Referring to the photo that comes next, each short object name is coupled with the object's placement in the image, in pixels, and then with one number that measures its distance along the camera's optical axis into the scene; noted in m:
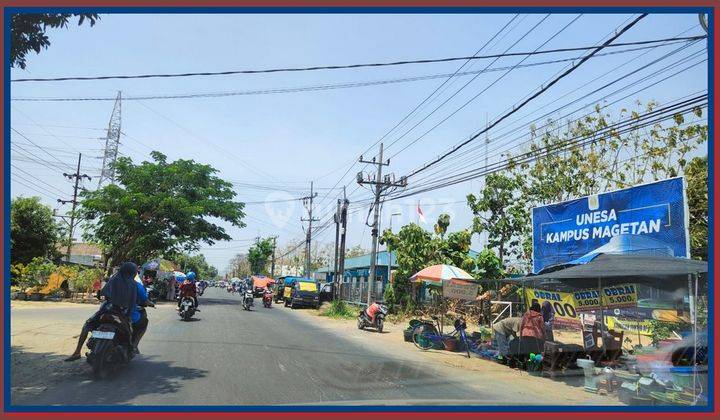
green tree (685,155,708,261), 19.81
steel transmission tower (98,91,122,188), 48.28
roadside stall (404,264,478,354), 14.44
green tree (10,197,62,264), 29.83
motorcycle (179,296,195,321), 17.41
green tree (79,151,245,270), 29.59
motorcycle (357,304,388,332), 19.17
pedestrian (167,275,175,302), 32.66
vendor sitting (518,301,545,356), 10.88
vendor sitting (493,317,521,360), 11.55
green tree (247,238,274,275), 76.00
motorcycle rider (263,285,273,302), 30.75
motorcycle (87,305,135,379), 7.26
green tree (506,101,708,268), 21.25
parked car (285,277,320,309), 32.03
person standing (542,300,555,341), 12.62
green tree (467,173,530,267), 26.09
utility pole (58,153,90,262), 43.68
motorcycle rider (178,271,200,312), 17.62
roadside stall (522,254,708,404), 7.53
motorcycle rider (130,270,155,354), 8.33
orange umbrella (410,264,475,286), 14.85
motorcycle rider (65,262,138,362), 7.76
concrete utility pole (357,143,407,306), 28.53
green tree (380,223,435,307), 24.12
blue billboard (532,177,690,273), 11.91
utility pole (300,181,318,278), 46.62
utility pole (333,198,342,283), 35.47
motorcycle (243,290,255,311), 26.14
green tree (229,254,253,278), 128.52
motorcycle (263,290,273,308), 30.69
